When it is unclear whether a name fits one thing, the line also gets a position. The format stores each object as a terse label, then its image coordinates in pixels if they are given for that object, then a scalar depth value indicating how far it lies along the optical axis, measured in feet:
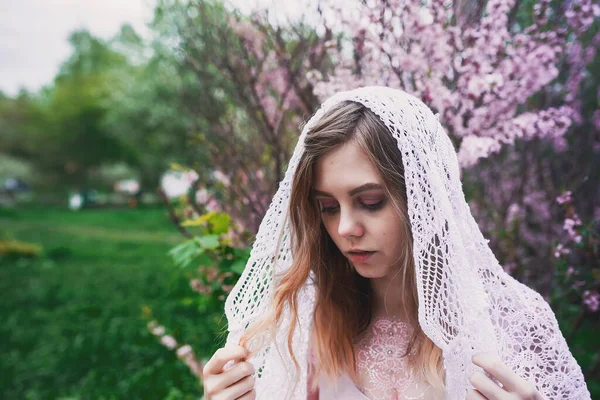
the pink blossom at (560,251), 6.69
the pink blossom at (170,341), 9.70
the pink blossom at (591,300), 6.88
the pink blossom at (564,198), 6.50
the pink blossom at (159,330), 9.82
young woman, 4.20
